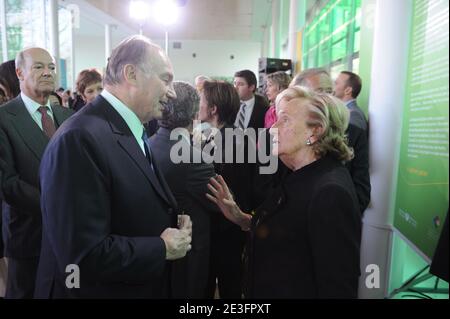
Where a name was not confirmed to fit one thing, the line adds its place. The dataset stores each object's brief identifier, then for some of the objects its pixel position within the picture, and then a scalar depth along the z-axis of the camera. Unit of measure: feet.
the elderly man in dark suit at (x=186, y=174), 5.32
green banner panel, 4.54
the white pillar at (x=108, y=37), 43.30
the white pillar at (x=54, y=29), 26.00
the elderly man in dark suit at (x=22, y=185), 5.61
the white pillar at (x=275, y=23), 34.43
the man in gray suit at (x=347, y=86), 10.03
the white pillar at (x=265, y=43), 48.07
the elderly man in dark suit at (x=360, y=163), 7.52
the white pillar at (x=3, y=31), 22.94
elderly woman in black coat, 3.71
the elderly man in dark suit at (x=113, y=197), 3.36
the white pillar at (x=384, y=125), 7.64
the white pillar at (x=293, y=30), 23.03
